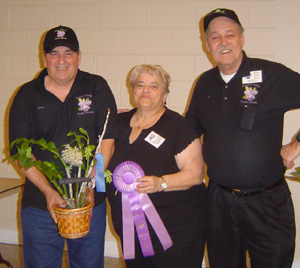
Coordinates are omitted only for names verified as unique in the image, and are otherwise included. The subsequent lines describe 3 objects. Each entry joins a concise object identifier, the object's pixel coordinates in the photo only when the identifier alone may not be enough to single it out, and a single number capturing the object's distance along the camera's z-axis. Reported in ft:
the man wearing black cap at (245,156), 5.62
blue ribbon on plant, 4.70
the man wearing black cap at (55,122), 5.43
